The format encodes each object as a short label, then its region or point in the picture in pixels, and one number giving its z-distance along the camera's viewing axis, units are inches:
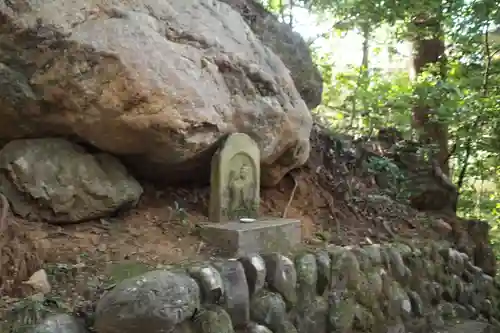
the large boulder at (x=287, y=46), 227.1
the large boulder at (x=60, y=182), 127.6
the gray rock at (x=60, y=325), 82.5
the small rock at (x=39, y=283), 97.5
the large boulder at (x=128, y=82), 128.3
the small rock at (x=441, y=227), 216.1
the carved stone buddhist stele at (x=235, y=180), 148.3
